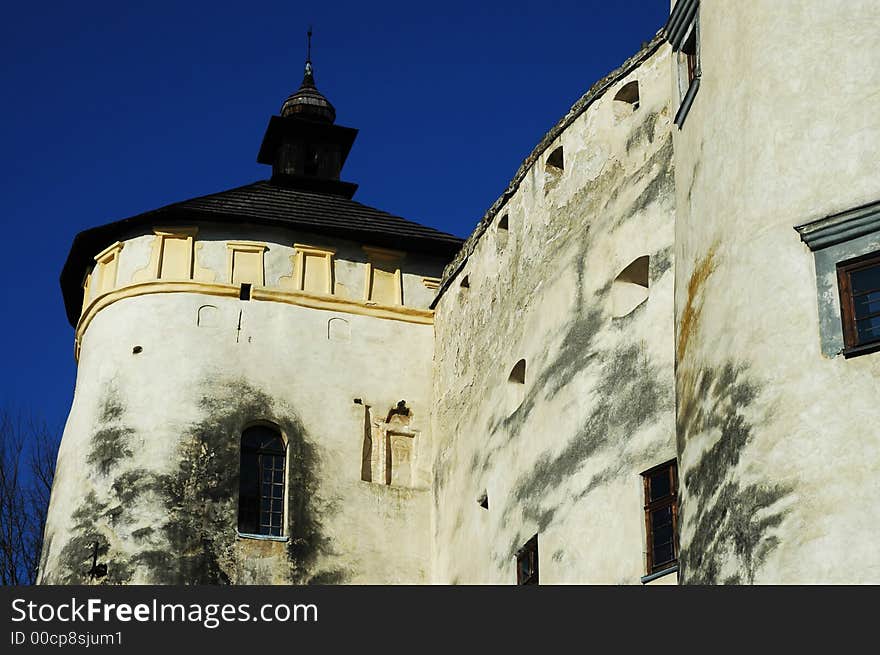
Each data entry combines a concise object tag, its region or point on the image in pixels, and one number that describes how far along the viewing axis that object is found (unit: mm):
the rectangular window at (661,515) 18391
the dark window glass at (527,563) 21484
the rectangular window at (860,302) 14820
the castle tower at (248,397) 24750
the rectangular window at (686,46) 18438
